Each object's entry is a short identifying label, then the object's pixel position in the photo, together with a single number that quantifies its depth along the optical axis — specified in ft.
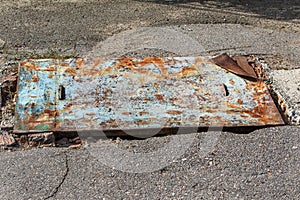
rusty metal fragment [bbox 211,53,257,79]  13.21
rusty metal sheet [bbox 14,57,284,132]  11.36
